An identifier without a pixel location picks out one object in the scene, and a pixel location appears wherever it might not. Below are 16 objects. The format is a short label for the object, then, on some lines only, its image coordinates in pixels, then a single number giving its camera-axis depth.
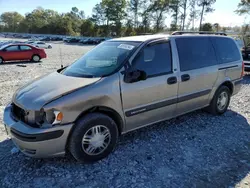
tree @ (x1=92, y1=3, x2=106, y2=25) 73.32
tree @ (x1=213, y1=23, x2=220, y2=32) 44.33
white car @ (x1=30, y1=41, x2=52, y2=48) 33.61
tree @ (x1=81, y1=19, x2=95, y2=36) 74.69
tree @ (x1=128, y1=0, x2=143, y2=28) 65.19
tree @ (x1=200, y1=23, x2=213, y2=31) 48.03
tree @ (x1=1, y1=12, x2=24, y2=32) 116.56
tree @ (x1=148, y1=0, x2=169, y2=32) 58.34
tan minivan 2.81
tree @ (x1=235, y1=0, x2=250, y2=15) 24.00
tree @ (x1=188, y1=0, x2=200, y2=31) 54.06
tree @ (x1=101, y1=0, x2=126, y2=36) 68.51
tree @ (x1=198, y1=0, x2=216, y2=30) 50.48
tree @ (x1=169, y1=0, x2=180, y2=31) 57.53
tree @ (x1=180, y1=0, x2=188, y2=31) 56.00
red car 15.30
